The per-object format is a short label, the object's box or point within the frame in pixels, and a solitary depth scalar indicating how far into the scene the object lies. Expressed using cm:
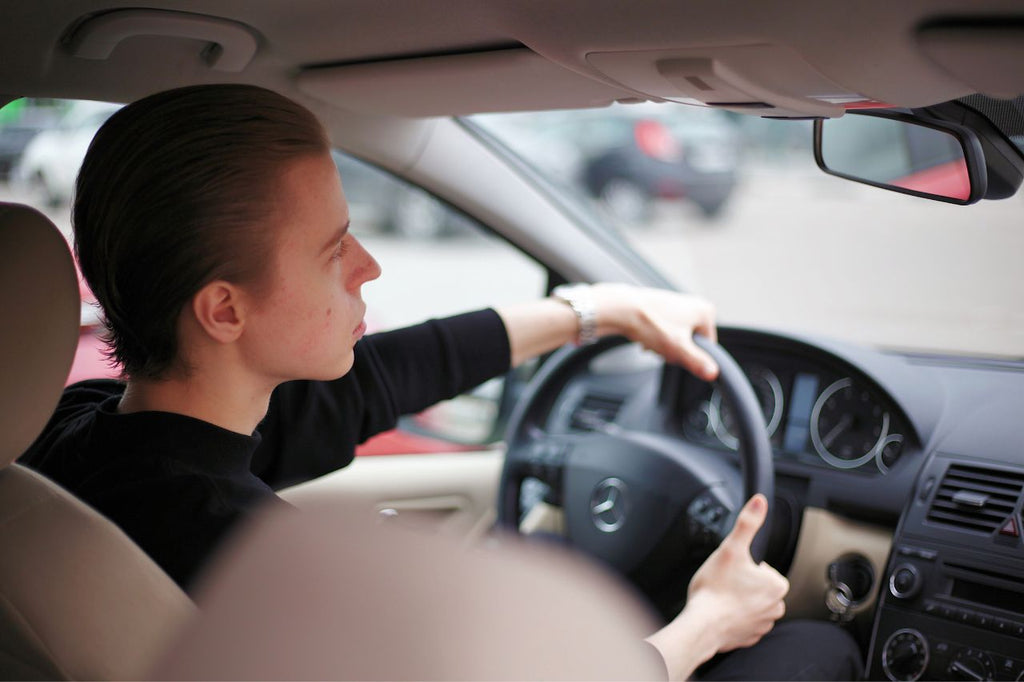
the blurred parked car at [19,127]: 219
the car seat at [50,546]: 102
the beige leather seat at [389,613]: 60
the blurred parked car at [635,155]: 912
